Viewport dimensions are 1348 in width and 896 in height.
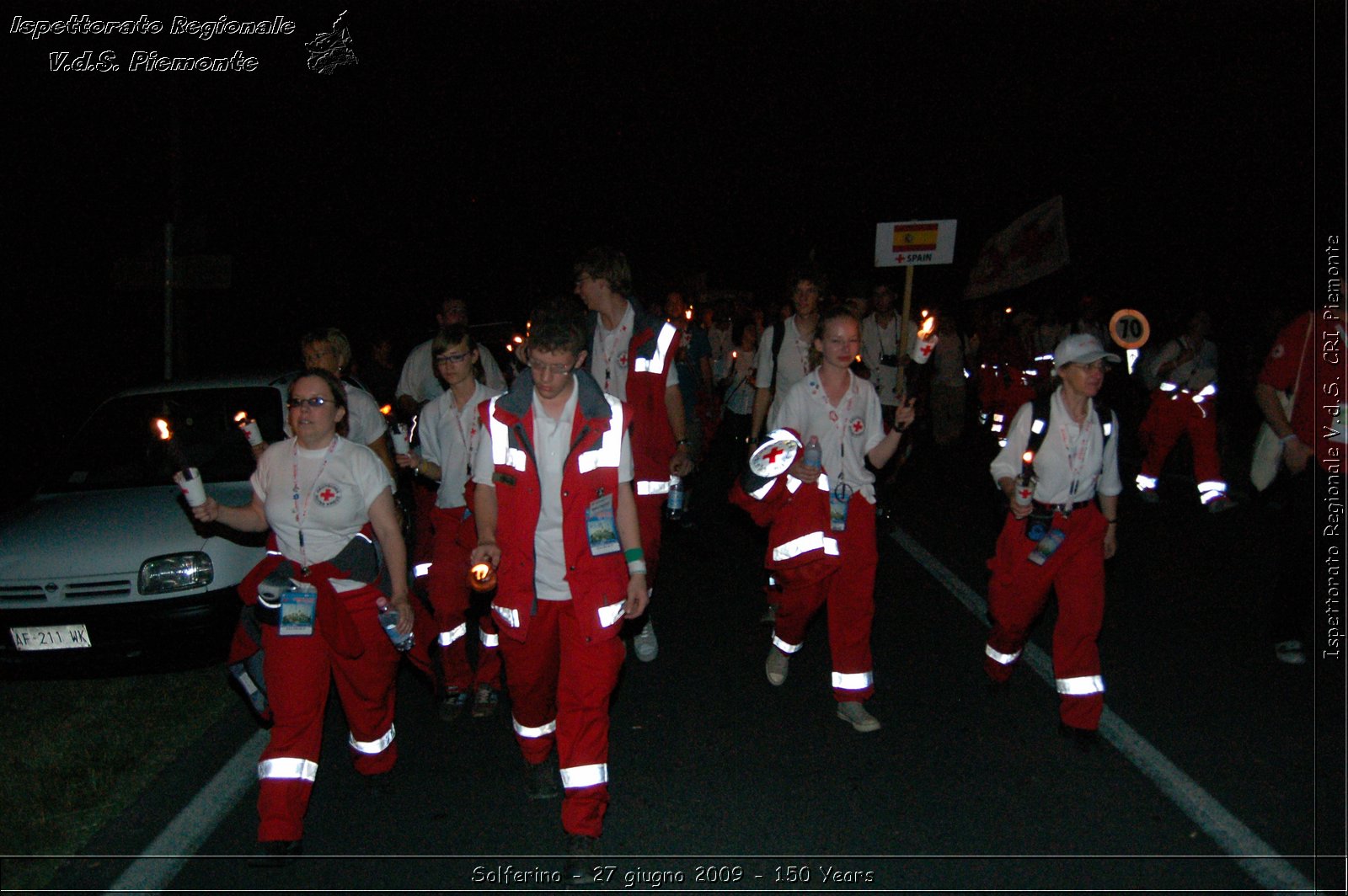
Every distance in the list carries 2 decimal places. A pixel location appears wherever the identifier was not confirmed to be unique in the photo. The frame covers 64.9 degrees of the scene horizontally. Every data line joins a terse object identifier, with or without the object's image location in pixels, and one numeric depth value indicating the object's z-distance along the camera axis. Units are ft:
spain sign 26.61
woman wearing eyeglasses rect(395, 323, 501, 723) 19.03
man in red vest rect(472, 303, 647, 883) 14.10
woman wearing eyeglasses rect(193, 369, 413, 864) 14.17
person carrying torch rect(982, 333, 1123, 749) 17.07
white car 19.54
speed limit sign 20.07
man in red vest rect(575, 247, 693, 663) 21.16
